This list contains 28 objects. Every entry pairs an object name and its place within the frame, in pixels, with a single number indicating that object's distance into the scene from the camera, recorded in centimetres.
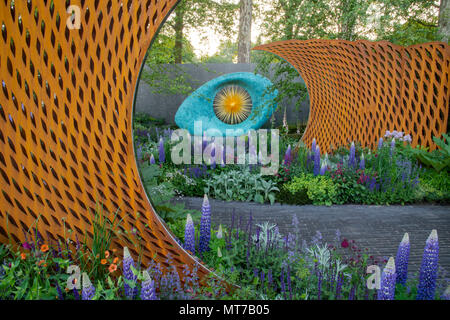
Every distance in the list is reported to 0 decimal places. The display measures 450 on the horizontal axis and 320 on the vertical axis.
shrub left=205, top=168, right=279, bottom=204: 534
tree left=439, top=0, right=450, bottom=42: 865
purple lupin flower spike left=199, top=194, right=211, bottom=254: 257
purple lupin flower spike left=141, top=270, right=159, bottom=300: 171
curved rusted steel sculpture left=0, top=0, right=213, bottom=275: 212
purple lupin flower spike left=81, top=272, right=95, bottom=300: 166
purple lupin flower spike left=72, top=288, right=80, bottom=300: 188
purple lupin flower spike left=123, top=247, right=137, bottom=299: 187
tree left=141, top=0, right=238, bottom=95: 1127
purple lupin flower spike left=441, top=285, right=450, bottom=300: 178
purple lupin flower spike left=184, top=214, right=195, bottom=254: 247
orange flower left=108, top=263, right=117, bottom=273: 189
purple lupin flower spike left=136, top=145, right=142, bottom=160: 658
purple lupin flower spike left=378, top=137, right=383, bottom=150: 601
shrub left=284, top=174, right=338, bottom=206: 513
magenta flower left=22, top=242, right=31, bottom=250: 211
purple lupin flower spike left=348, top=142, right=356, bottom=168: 576
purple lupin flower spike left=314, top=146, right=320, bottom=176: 552
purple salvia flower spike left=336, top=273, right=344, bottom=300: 189
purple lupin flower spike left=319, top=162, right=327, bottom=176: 541
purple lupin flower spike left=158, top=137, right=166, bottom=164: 623
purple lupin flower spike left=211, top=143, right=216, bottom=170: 581
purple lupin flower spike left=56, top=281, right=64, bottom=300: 184
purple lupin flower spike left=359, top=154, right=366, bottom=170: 555
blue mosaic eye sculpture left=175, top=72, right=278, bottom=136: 1154
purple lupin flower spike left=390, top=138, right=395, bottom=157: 575
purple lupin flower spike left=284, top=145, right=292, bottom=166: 592
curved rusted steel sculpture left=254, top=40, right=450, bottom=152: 673
